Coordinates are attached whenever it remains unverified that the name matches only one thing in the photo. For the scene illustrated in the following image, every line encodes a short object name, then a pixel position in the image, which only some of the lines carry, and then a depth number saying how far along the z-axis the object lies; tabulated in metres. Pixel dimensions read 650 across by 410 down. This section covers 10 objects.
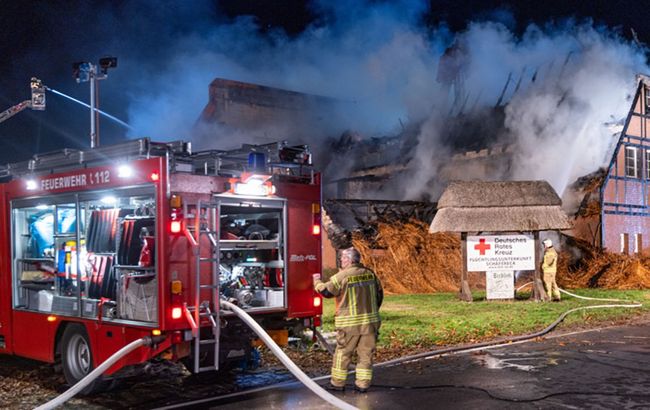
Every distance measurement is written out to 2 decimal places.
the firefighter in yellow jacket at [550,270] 17.12
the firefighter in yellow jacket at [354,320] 7.21
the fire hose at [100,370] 6.61
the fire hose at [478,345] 9.43
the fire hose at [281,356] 6.59
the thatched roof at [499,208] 17.11
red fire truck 7.20
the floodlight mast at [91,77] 17.38
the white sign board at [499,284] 17.19
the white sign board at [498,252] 17.33
